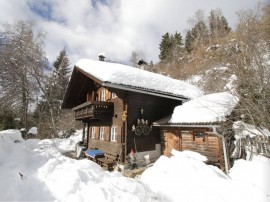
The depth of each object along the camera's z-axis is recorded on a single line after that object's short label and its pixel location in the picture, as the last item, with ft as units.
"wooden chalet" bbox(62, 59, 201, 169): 41.32
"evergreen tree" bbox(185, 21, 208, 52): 124.77
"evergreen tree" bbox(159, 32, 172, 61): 140.67
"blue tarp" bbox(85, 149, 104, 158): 46.21
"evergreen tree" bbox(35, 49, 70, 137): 91.65
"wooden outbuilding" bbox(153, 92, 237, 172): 30.30
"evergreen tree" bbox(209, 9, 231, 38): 115.55
